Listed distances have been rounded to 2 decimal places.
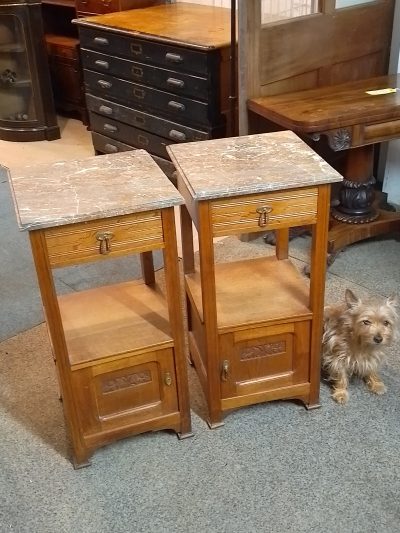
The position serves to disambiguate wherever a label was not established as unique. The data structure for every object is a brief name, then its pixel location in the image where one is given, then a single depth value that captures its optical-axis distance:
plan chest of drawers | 2.99
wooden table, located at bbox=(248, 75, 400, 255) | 2.39
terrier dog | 1.89
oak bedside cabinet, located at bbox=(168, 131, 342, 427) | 1.62
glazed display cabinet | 4.06
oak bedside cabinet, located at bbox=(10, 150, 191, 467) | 1.51
